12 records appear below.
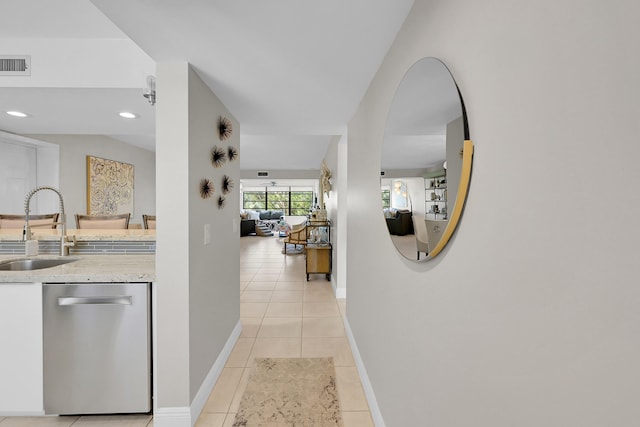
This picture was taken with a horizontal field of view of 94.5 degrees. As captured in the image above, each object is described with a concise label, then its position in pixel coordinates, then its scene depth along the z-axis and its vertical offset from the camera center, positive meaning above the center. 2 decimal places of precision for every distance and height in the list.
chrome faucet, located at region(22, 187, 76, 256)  2.22 -0.23
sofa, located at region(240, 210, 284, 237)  11.57 -0.47
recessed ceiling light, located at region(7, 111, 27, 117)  2.97 +0.95
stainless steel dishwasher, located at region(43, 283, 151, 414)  1.74 -0.83
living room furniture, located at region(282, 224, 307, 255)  6.67 -0.70
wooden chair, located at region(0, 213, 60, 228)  3.10 -0.15
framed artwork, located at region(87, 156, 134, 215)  4.70 +0.36
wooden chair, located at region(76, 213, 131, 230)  3.07 -0.16
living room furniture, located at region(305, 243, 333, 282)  4.87 -0.83
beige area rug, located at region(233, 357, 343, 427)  1.82 -1.29
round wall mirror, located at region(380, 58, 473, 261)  0.89 +0.18
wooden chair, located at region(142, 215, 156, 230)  3.41 -0.16
